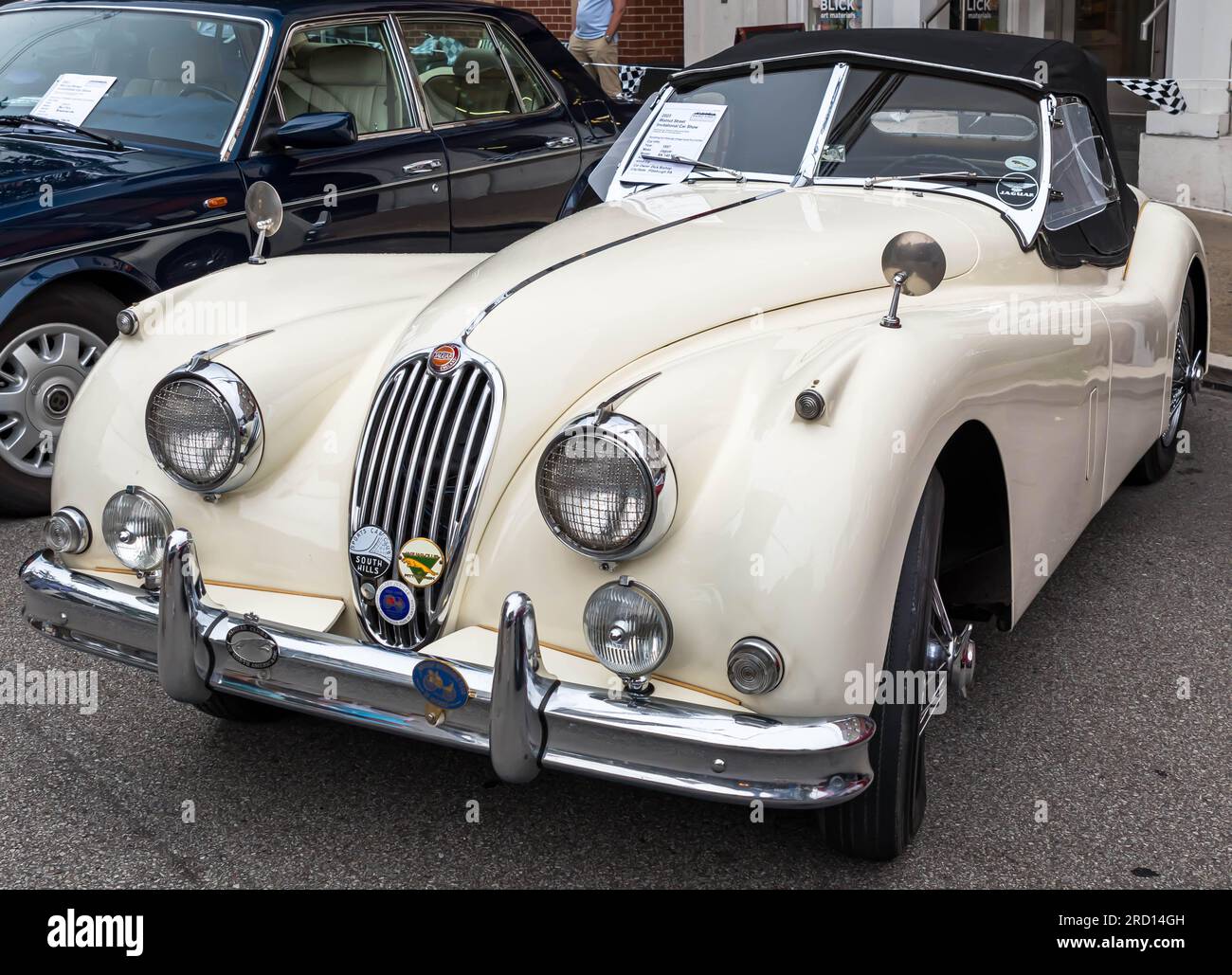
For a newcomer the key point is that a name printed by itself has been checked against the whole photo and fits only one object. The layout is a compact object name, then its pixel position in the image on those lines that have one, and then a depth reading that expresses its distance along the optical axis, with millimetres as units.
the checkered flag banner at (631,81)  11844
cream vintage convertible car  2438
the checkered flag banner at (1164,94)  9453
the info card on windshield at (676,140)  4195
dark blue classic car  4828
